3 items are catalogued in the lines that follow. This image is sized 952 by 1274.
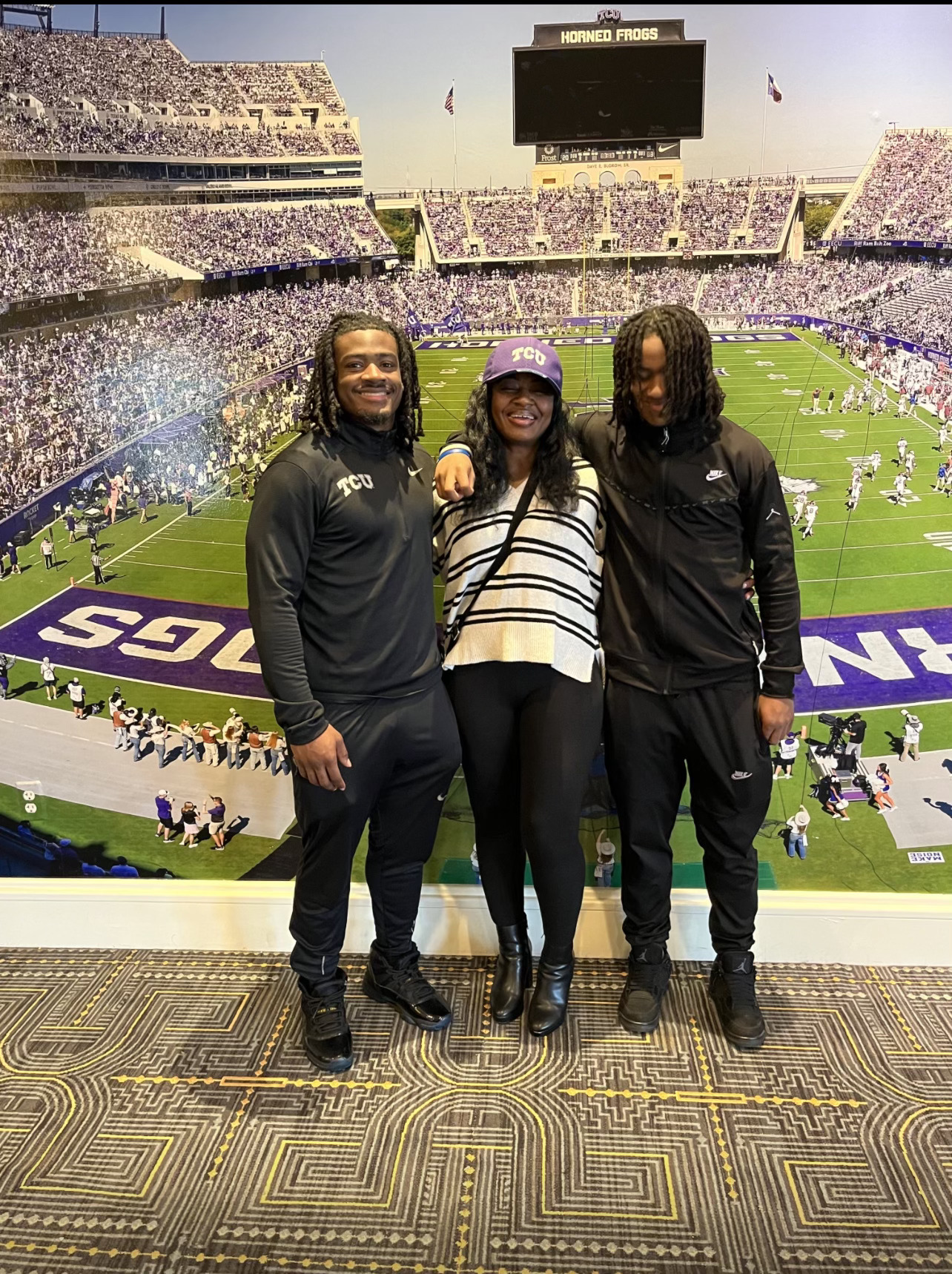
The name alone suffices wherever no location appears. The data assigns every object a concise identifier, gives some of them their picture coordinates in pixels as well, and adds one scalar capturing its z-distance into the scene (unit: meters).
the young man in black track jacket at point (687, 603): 1.89
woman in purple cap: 1.89
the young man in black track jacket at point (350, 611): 1.83
